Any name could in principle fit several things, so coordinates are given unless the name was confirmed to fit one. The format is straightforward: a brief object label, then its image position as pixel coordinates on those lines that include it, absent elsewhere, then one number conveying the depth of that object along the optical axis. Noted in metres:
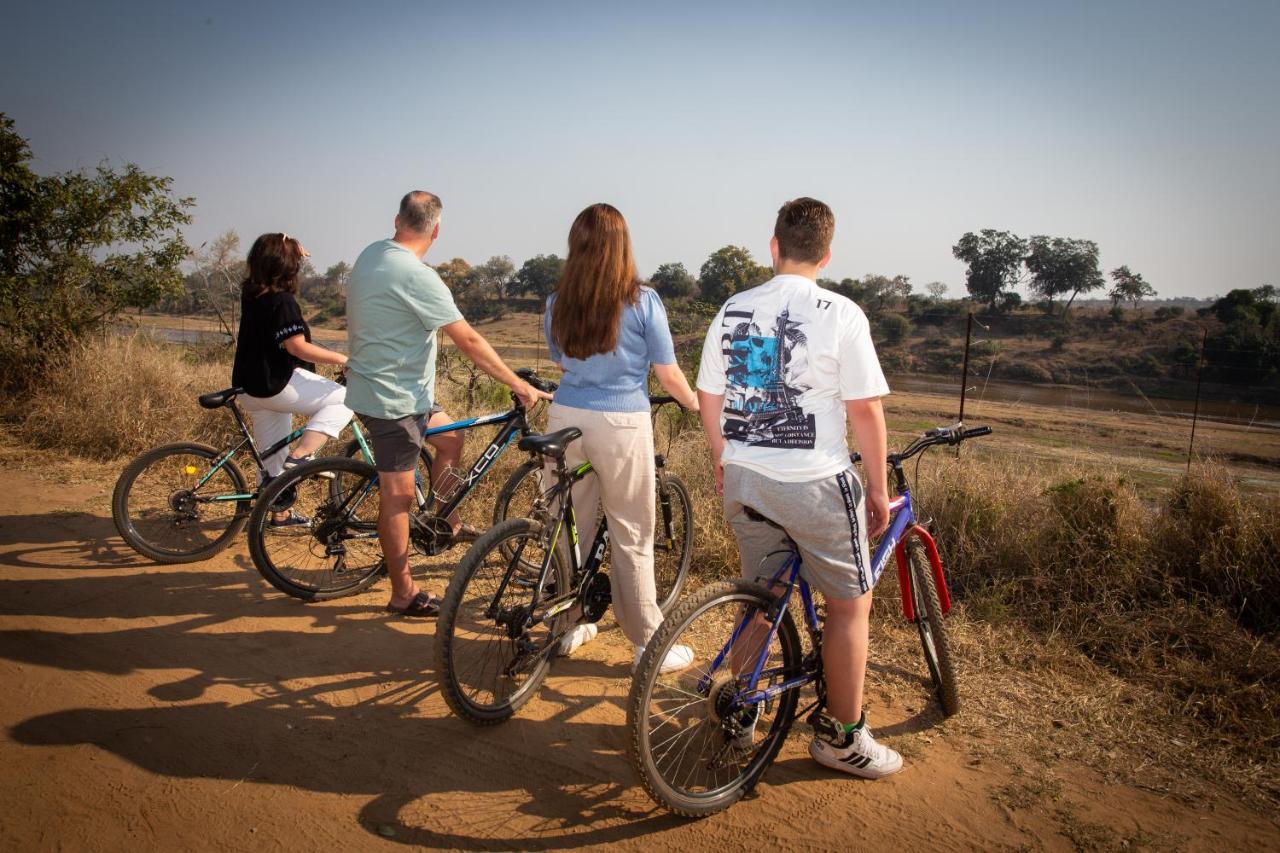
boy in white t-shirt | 2.46
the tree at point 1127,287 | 48.62
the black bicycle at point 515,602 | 2.99
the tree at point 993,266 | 50.22
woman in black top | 4.59
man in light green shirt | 3.72
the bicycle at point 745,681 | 2.49
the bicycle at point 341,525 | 4.26
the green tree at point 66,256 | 8.71
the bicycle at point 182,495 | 4.75
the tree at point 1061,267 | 50.41
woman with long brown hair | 3.13
